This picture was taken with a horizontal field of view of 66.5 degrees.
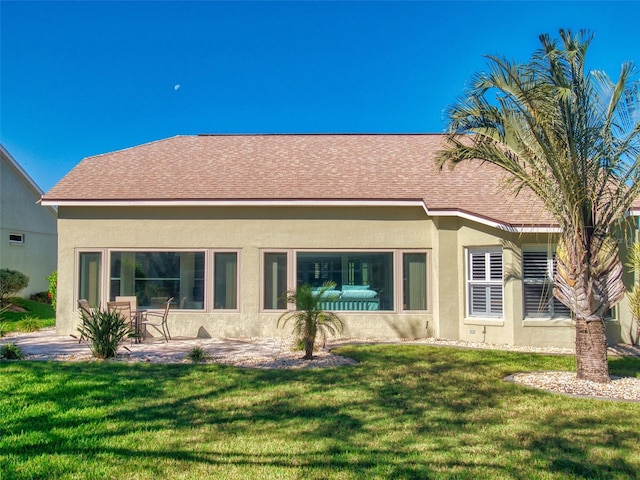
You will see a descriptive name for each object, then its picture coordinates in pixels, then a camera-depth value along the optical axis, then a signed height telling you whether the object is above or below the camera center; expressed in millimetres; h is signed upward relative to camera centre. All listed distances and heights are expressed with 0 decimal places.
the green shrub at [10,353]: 9680 -1496
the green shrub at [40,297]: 22922 -899
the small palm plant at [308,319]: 9734 -828
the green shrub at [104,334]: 9633 -1114
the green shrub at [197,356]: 9633 -1548
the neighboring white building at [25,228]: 21844 +2354
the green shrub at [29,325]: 14188 -1392
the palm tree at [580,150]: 7723 +2066
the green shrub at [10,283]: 18391 -187
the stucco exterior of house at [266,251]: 12922 +721
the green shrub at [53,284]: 19453 -240
